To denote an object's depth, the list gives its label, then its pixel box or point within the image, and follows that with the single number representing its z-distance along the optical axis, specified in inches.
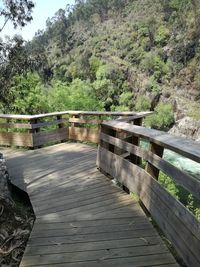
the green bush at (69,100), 405.9
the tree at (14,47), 242.7
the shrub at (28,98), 350.4
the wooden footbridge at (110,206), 69.2
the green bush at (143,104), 1095.6
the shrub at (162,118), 983.9
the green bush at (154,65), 1156.7
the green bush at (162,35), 1249.3
